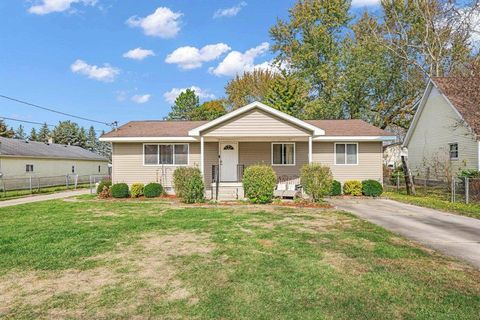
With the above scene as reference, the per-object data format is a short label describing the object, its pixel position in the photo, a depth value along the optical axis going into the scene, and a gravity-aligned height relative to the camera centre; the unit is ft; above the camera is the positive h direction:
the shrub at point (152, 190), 50.57 -3.93
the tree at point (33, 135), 184.53 +19.02
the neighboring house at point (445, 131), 46.23 +6.04
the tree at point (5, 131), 136.05 +16.67
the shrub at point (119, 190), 50.67 -3.90
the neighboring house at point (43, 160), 79.66 +2.16
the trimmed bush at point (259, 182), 40.60 -2.35
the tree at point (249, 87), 132.92 +33.61
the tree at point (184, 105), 142.72 +27.53
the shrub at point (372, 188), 50.08 -4.08
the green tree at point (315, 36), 100.42 +42.07
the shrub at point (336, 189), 50.89 -4.20
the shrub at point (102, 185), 52.95 -3.17
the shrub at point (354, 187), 51.88 -4.02
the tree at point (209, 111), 134.50 +23.94
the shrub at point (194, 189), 41.93 -3.19
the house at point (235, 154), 53.72 +1.92
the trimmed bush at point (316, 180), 39.96 -2.13
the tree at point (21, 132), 204.54 +23.67
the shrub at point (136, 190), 51.47 -3.97
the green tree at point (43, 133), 186.46 +20.45
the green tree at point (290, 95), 104.01 +23.17
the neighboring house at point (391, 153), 112.39 +3.40
